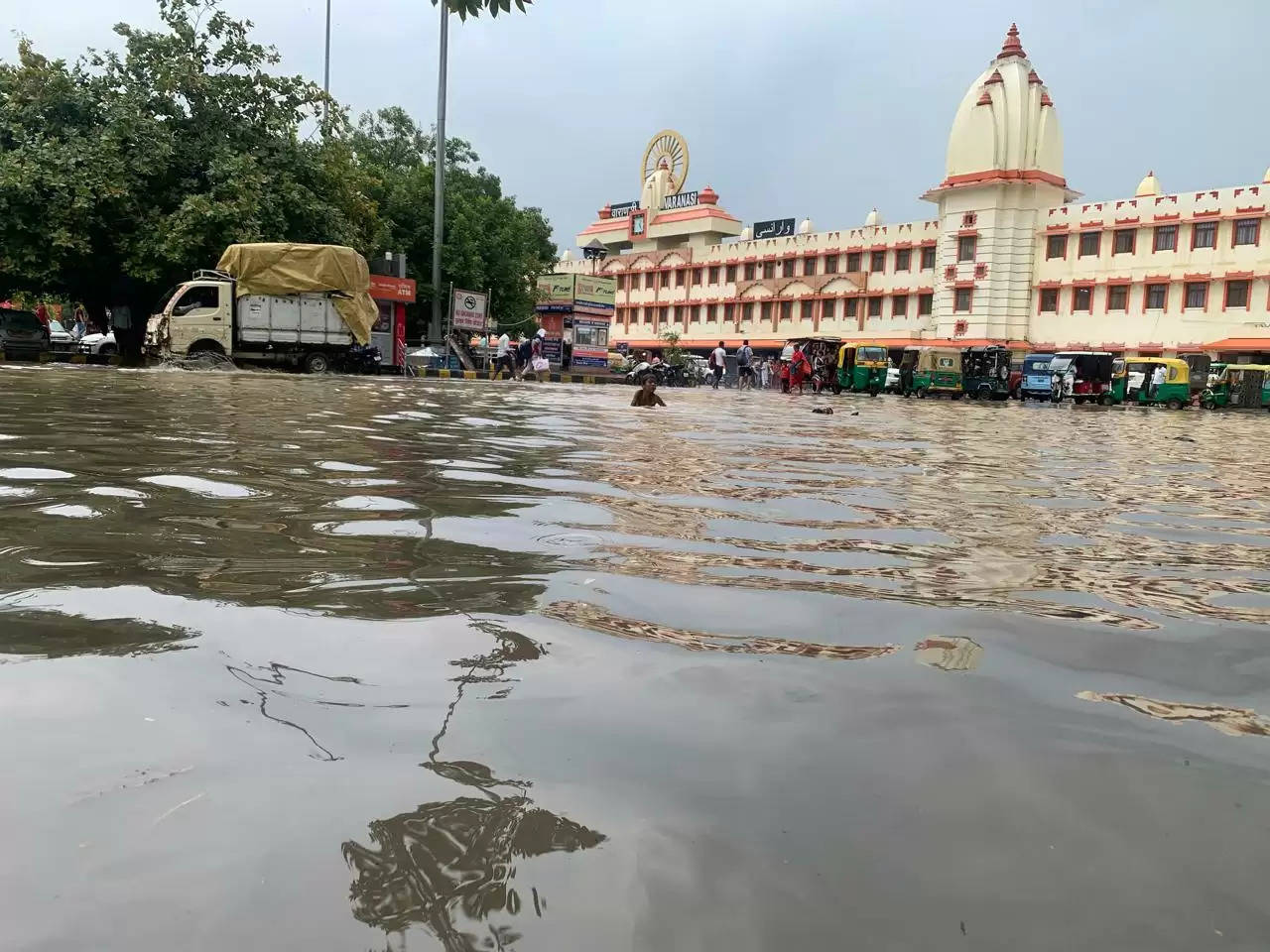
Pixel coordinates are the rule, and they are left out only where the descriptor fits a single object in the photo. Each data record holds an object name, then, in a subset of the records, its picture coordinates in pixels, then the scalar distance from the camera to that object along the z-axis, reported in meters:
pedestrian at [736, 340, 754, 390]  33.78
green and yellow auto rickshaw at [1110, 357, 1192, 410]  28.70
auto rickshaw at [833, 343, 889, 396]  32.50
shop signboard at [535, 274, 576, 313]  34.75
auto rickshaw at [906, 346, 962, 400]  31.16
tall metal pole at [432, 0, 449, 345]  23.64
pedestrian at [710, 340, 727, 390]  33.72
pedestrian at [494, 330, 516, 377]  26.66
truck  19.25
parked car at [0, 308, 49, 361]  21.61
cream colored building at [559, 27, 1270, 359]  33.56
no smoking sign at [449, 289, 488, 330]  27.14
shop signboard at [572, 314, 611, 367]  31.73
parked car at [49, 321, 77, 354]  27.66
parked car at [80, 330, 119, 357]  25.08
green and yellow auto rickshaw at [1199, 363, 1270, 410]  28.42
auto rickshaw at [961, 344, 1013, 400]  31.09
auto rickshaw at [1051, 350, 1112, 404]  29.89
